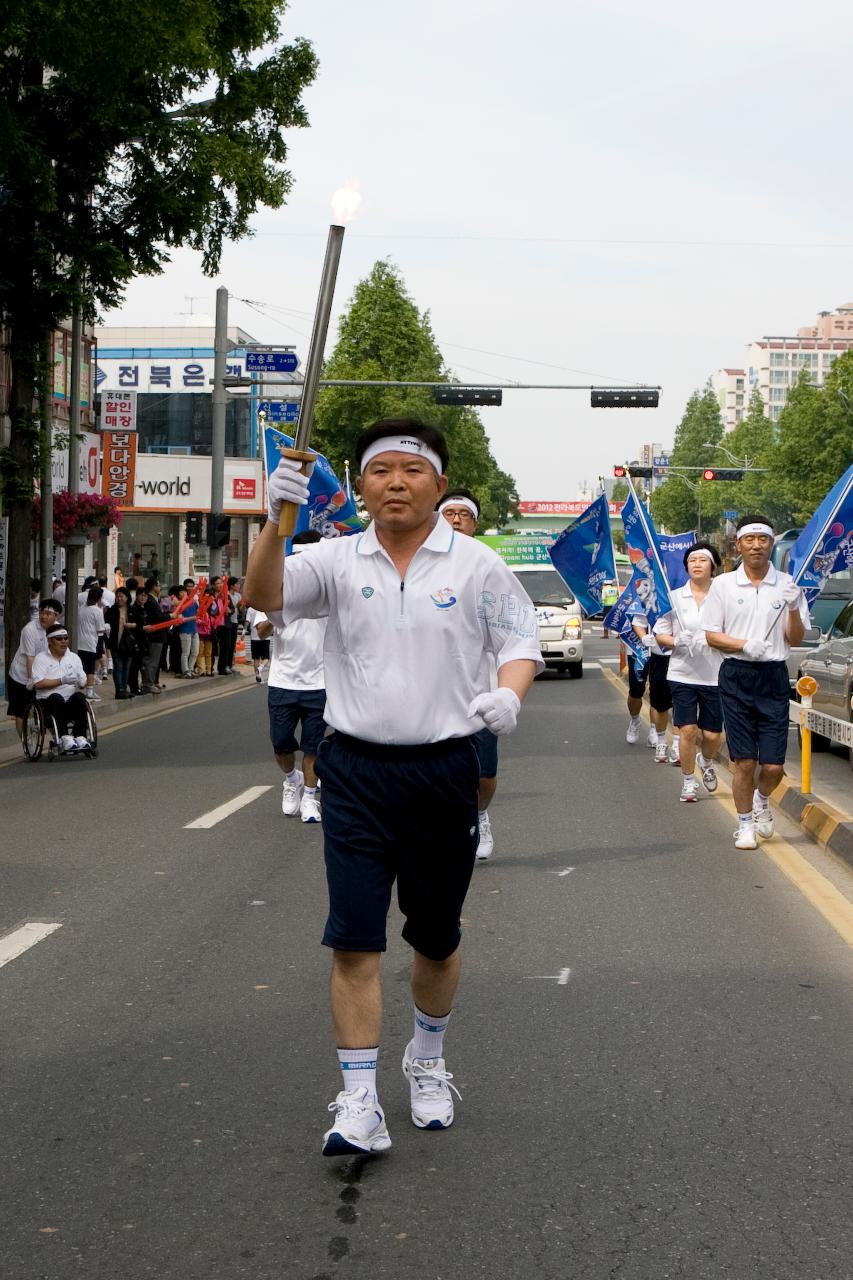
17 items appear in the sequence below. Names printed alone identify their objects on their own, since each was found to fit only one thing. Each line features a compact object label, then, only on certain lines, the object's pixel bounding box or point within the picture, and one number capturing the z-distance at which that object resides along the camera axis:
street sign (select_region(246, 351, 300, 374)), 32.47
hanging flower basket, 24.59
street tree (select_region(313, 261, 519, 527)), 62.84
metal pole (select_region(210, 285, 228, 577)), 32.69
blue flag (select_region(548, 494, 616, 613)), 15.73
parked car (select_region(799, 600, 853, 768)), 15.16
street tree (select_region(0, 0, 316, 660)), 18.70
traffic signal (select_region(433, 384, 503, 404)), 33.34
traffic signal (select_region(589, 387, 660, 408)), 33.50
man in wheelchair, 15.62
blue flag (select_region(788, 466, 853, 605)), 10.55
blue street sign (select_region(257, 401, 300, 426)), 39.09
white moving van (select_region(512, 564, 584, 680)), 29.20
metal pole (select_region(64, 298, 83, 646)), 23.62
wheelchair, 15.84
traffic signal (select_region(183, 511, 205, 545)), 30.80
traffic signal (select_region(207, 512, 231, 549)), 31.02
